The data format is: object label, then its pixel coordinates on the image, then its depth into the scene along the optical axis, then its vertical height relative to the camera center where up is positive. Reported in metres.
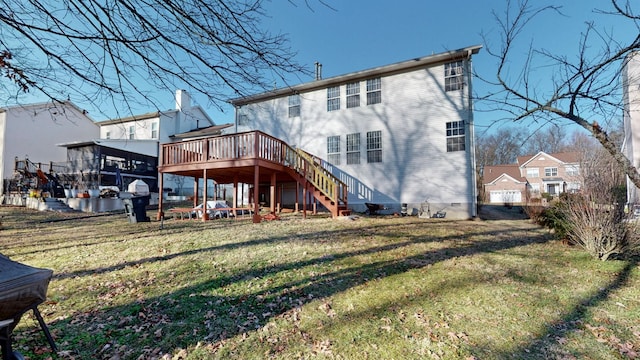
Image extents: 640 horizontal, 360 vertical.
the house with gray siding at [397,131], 11.49 +2.98
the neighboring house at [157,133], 21.08 +5.11
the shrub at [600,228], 5.36 -0.68
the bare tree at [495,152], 41.17 +6.60
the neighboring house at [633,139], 9.57 +2.07
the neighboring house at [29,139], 18.95 +4.24
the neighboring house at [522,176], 37.41 +2.48
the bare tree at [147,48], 2.75 +1.60
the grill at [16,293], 2.24 -0.78
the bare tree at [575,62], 3.65 +1.86
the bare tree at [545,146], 37.28 +6.70
